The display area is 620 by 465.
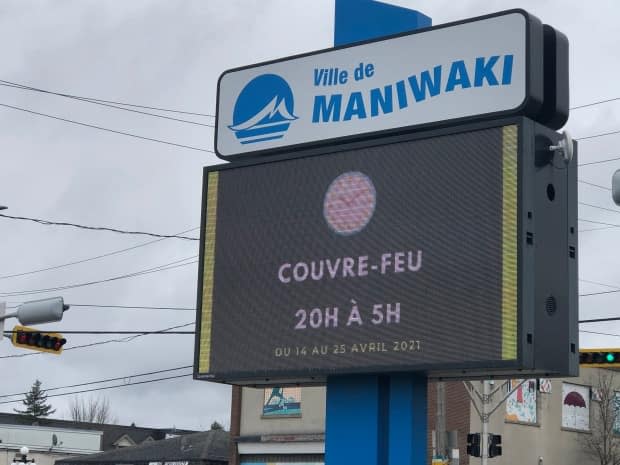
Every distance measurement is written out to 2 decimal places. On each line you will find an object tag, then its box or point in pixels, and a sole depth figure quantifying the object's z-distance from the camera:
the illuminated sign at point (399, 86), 13.66
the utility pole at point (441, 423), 31.41
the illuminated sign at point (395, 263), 12.80
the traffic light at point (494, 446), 34.88
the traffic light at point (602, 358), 28.64
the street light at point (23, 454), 40.25
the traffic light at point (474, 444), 34.94
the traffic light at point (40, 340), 31.23
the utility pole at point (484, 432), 34.66
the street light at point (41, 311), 21.72
